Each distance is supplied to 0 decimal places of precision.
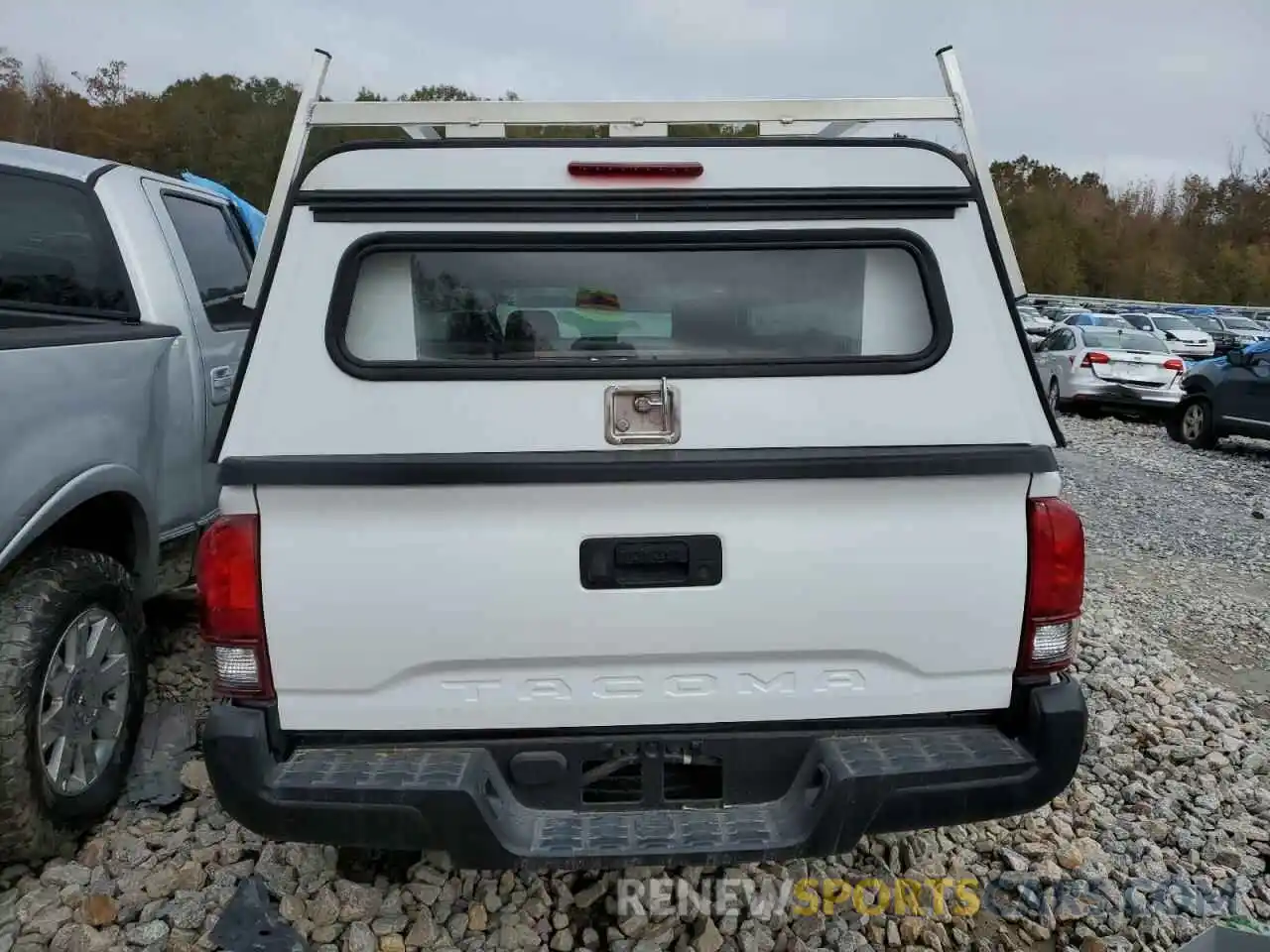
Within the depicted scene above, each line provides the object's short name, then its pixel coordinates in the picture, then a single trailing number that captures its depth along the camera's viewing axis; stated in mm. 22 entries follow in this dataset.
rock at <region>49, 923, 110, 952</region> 2721
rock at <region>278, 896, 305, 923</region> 2848
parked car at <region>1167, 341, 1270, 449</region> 11922
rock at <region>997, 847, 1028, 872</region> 3230
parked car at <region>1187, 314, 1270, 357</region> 30956
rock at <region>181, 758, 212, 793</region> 3500
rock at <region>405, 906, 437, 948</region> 2807
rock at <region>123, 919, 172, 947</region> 2756
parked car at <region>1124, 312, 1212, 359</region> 25064
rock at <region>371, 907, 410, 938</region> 2828
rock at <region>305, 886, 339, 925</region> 2848
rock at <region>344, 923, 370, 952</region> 2754
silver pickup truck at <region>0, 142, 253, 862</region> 2908
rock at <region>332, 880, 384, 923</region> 2863
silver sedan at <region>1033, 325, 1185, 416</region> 14852
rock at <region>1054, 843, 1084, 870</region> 3252
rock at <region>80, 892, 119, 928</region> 2830
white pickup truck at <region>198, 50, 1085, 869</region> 2289
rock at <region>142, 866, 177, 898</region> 2953
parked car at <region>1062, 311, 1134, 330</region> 24284
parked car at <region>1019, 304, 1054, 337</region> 28312
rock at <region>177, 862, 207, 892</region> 2990
